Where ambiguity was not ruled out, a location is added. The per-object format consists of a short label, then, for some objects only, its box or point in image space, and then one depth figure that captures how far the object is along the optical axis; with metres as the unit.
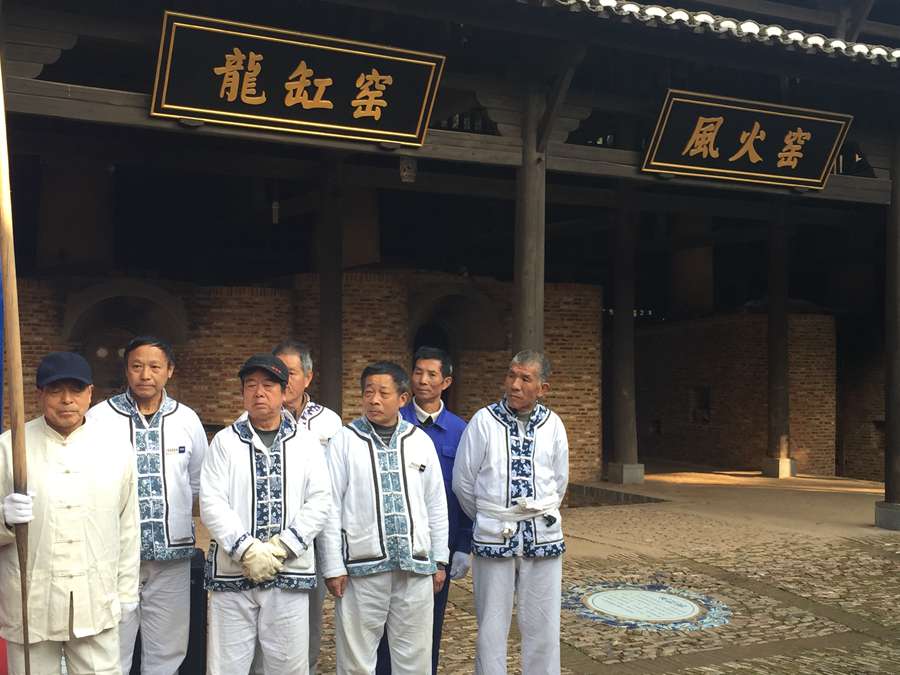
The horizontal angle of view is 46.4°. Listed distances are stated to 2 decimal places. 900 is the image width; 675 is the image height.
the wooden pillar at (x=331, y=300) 12.23
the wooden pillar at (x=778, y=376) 15.31
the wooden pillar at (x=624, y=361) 13.94
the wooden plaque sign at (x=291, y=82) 7.09
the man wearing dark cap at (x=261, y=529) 4.02
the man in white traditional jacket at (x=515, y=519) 4.71
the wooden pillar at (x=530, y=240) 8.38
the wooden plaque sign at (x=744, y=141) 8.99
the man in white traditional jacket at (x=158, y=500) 4.36
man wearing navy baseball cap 3.60
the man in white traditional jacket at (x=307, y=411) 4.93
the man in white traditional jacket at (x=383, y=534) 4.27
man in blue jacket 4.91
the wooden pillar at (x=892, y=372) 10.20
